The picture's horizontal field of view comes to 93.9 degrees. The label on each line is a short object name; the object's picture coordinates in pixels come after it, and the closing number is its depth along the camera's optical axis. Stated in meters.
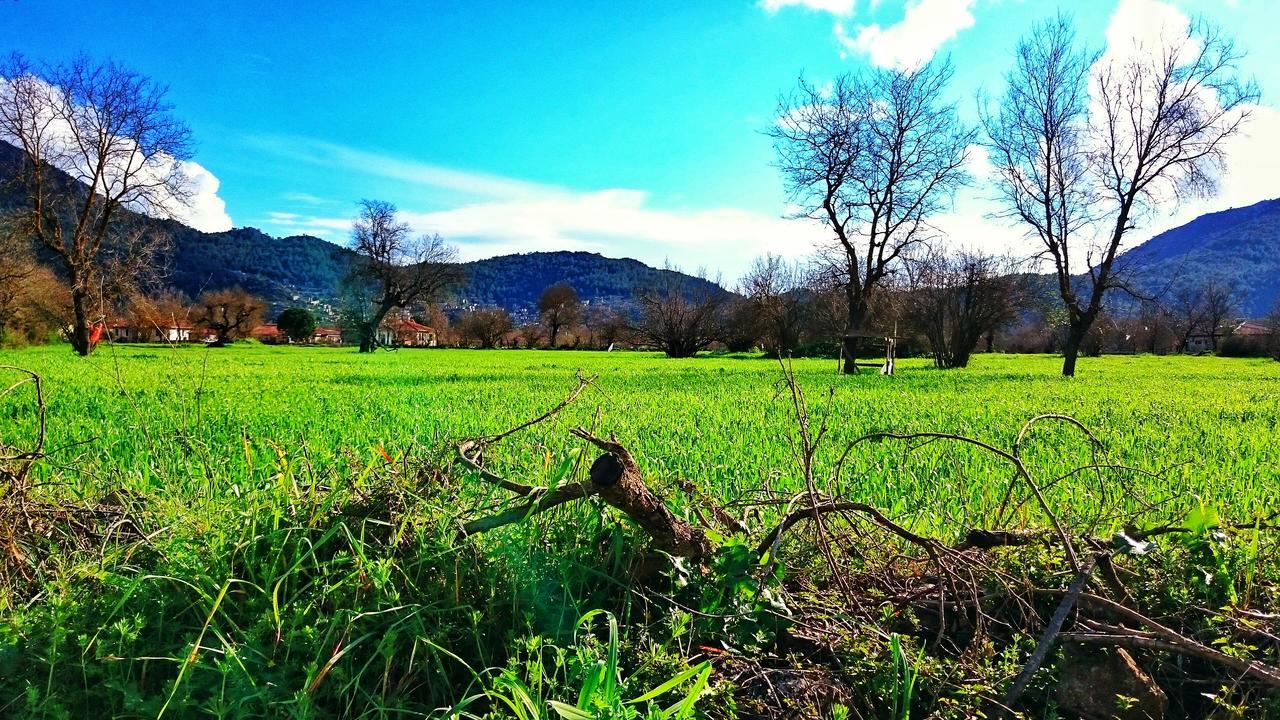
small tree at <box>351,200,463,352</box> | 48.19
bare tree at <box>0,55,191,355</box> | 20.25
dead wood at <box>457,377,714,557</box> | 1.95
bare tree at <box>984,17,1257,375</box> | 18.52
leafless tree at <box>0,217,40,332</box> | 26.62
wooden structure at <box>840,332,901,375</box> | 18.89
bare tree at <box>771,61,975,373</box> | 20.05
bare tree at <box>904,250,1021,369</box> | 27.91
